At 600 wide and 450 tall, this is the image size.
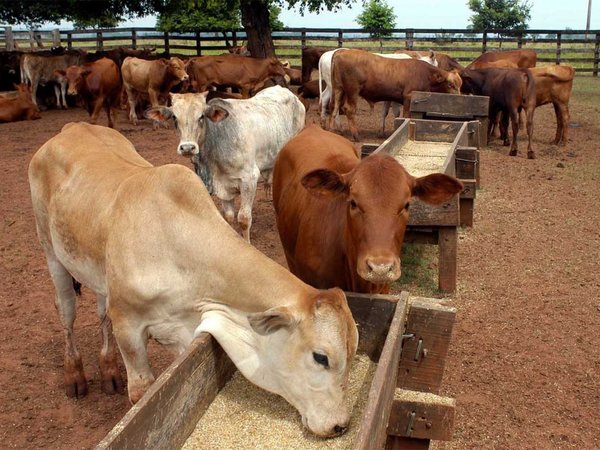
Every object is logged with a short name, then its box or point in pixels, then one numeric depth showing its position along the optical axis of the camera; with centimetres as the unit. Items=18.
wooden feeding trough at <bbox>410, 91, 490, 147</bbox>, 1119
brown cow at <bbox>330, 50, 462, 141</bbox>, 1380
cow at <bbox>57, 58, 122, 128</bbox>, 1430
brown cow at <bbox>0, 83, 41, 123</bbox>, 1570
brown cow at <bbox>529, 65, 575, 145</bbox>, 1255
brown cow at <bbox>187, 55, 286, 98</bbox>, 1711
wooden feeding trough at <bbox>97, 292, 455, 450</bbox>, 237
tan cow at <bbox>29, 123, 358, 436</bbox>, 257
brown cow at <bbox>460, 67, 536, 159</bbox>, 1187
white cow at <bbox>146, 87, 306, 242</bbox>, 687
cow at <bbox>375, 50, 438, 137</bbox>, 1444
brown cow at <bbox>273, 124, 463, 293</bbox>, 330
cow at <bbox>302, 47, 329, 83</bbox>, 2067
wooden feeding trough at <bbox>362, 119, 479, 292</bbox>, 553
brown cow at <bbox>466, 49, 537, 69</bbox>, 1914
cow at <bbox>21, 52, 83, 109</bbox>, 1870
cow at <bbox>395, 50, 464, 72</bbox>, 1780
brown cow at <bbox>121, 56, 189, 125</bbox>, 1572
